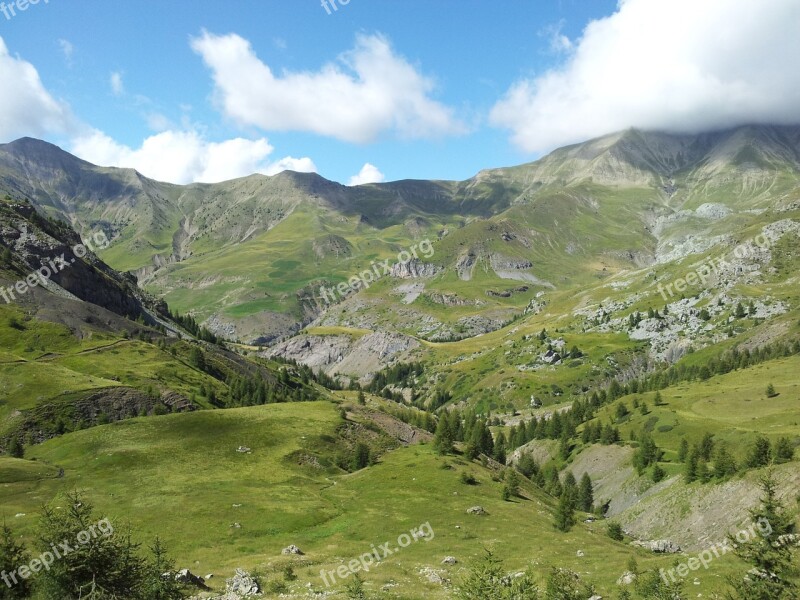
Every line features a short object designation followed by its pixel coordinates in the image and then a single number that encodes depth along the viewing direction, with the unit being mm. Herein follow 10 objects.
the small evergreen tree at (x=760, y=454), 82438
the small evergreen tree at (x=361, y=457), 102000
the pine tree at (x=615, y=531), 72688
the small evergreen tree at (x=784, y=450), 84331
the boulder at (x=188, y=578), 38062
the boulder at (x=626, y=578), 42888
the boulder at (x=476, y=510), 74125
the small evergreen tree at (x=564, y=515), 68938
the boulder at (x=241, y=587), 37594
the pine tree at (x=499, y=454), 139750
